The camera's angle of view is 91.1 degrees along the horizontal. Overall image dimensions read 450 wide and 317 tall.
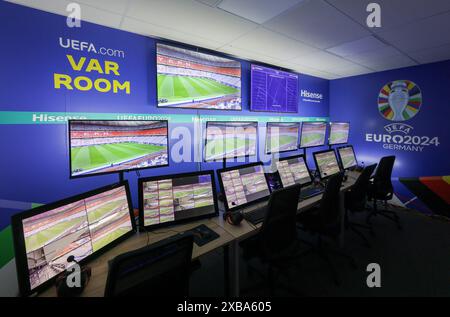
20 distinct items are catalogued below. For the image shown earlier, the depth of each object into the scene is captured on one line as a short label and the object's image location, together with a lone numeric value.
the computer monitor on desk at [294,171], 2.54
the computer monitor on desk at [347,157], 3.64
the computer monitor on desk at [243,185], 2.02
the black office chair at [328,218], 2.22
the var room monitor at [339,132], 3.87
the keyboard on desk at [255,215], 1.85
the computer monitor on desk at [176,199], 1.68
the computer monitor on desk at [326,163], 3.11
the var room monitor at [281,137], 2.92
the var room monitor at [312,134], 3.46
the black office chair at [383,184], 3.43
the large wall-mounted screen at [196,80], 2.71
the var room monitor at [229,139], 2.36
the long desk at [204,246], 1.24
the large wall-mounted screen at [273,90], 3.64
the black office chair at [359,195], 2.81
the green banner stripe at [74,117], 1.96
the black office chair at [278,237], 1.72
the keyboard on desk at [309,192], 2.46
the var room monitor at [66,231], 1.00
